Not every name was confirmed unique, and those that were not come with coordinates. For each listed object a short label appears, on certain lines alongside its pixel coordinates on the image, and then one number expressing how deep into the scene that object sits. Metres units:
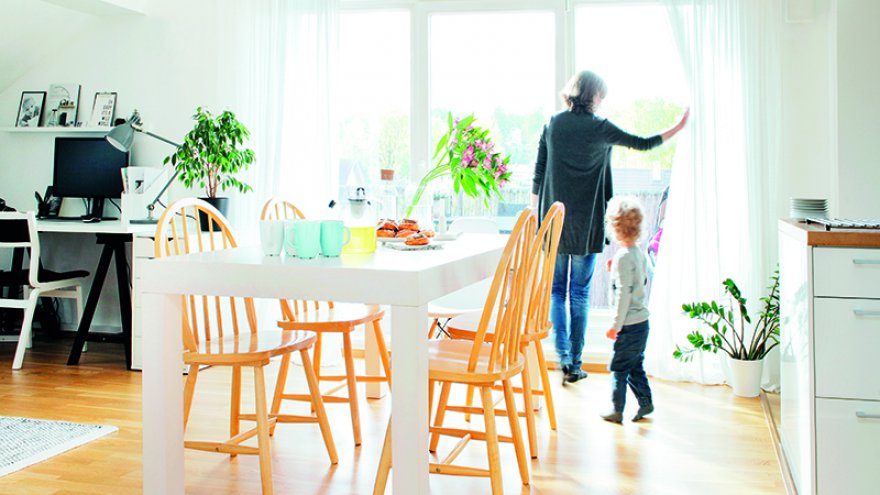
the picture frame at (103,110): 4.70
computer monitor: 4.63
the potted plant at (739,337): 3.57
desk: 4.01
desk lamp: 4.06
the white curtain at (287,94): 4.27
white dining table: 1.80
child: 3.03
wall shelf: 4.67
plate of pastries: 2.54
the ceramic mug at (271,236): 2.11
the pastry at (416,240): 2.43
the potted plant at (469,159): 3.07
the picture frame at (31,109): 4.84
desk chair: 3.90
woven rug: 2.68
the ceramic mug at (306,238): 2.05
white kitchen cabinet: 1.99
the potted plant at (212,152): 4.00
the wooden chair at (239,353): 2.29
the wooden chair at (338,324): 2.80
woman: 3.59
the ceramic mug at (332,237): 2.11
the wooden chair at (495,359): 2.09
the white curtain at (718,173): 3.74
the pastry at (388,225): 2.67
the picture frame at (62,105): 4.79
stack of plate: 2.73
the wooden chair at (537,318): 2.55
